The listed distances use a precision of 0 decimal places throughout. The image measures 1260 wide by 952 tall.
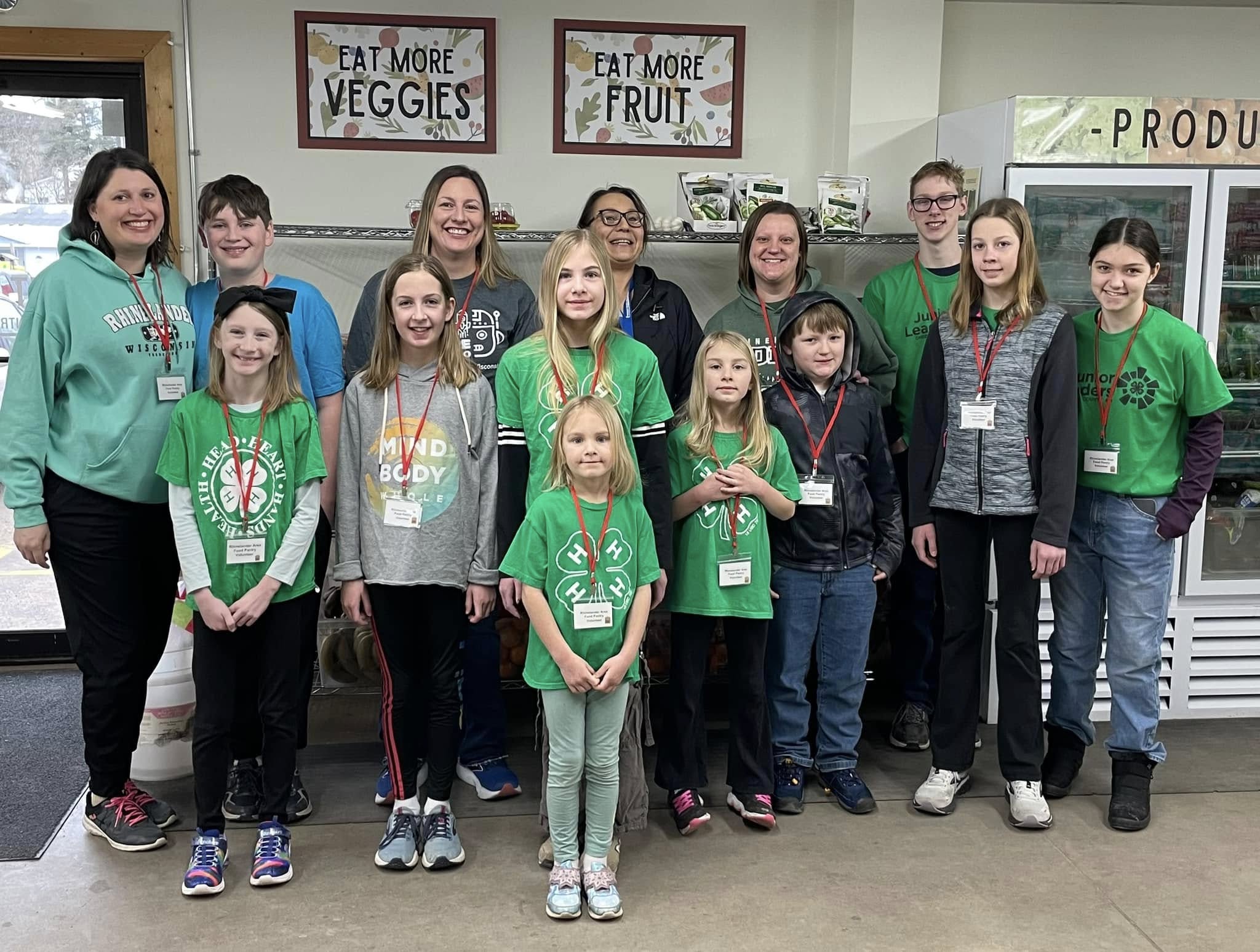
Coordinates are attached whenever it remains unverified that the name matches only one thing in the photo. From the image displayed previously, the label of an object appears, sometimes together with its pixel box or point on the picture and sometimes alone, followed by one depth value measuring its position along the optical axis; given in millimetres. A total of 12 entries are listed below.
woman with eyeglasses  3061
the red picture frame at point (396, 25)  3799
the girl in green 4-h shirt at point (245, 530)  2443
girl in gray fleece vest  2732
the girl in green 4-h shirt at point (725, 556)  2664
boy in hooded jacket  2822
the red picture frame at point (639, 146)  3920
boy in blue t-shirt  2660
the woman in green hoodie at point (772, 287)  2996
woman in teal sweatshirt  2504
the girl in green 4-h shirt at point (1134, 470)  2773
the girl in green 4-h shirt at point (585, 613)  2352
